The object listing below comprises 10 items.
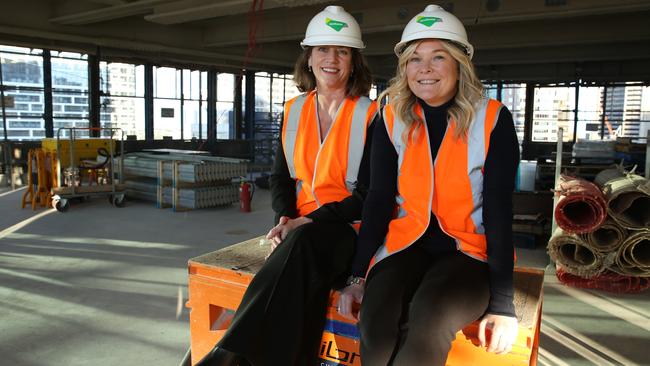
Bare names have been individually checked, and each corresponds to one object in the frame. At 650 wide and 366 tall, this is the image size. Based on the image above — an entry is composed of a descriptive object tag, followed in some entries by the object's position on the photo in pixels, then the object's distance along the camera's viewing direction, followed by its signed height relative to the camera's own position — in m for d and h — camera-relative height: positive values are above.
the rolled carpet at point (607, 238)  6.14 -1.10
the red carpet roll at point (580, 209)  6.03 -0.78
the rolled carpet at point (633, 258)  6.01 -1.29
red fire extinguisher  11.65 -1.35
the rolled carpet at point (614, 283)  6.19 -1.61
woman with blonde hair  2.25 -0.33
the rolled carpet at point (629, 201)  6.05 -0.69
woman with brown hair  2.48 -0.39
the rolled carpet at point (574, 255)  6.23 -1.33
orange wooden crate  2.34 -0.86
